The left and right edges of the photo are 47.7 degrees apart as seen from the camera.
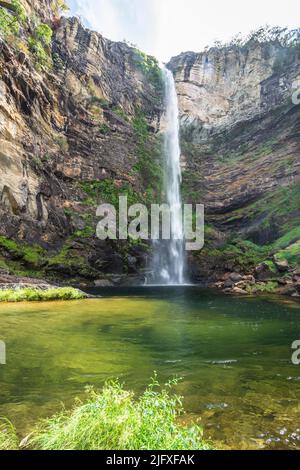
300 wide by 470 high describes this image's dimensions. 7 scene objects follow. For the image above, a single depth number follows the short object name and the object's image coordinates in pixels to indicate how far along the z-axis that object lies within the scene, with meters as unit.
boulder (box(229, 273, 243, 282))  33.44
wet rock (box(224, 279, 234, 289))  32.68
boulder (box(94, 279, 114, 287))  37.94
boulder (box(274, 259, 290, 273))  29.05
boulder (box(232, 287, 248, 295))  27.45
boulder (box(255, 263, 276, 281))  30.14
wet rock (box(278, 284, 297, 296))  25.35
